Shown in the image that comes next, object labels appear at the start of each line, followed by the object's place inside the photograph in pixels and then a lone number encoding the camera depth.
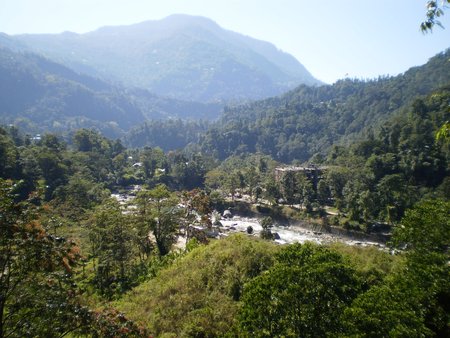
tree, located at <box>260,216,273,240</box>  44.88
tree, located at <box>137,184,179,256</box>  29.86
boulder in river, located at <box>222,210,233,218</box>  64.31
